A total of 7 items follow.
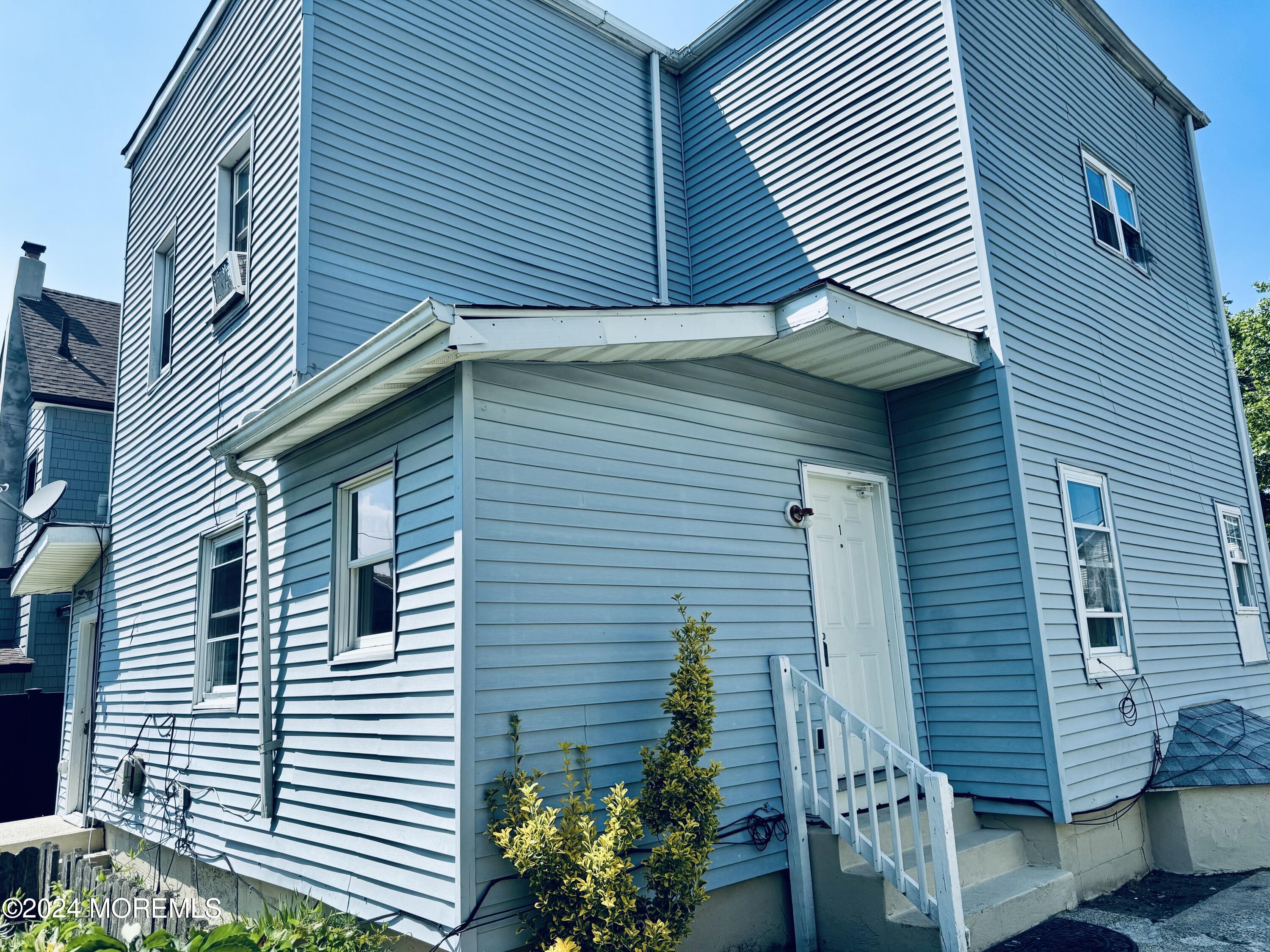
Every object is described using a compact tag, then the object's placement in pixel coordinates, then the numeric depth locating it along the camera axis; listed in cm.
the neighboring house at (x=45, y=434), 1239
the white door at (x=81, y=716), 1043
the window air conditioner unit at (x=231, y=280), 740
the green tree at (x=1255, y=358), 2219
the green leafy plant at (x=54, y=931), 438
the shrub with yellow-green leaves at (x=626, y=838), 391
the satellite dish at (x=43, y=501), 901
